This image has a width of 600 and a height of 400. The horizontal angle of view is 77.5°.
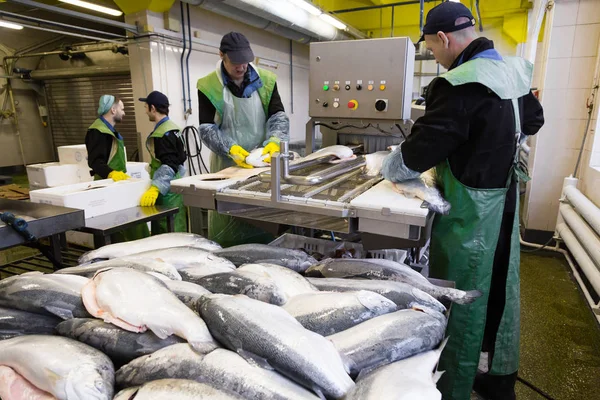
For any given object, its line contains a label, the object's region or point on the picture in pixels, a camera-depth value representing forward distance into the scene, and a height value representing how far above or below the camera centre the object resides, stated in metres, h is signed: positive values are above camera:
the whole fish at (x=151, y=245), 1.48 -0.51
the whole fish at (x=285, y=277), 1.14 -0.49
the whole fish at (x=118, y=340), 0.91 -0.53
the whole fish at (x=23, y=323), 1.02 -0.55
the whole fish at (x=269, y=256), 1.40 -0.52
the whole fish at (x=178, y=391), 0.75 -0.54
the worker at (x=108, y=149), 3.24 -0.26
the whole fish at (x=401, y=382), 0.76 -0.56
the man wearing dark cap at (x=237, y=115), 2.37 +0.02
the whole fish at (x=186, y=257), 1.34 -0.49
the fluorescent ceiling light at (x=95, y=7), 3.42 +1.09
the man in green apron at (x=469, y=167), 1.53 -0.21
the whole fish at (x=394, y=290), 1.11 -0.52
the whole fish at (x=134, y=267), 1.23 -0.49
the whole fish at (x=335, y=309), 0.99 -0.51
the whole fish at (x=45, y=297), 1.03 -0.48
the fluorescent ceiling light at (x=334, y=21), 5.56 +1.52
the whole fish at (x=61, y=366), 0.80 -0.54
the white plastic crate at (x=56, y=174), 3.89 -0.57
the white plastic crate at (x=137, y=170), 3.91 -0.52
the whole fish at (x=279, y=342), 0.81 -0.50
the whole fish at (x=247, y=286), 1.08 -0.49
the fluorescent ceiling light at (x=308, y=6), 4.66 +1.43
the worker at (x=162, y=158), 3.08 -0.32
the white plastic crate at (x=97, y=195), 2.42 -0.51
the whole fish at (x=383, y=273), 1.22 -0.53
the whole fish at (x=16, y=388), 0.85 -0.61
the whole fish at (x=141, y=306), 0.90 -0.46
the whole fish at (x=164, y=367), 0.81 -0.54
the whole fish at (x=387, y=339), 0.89 -0.54
